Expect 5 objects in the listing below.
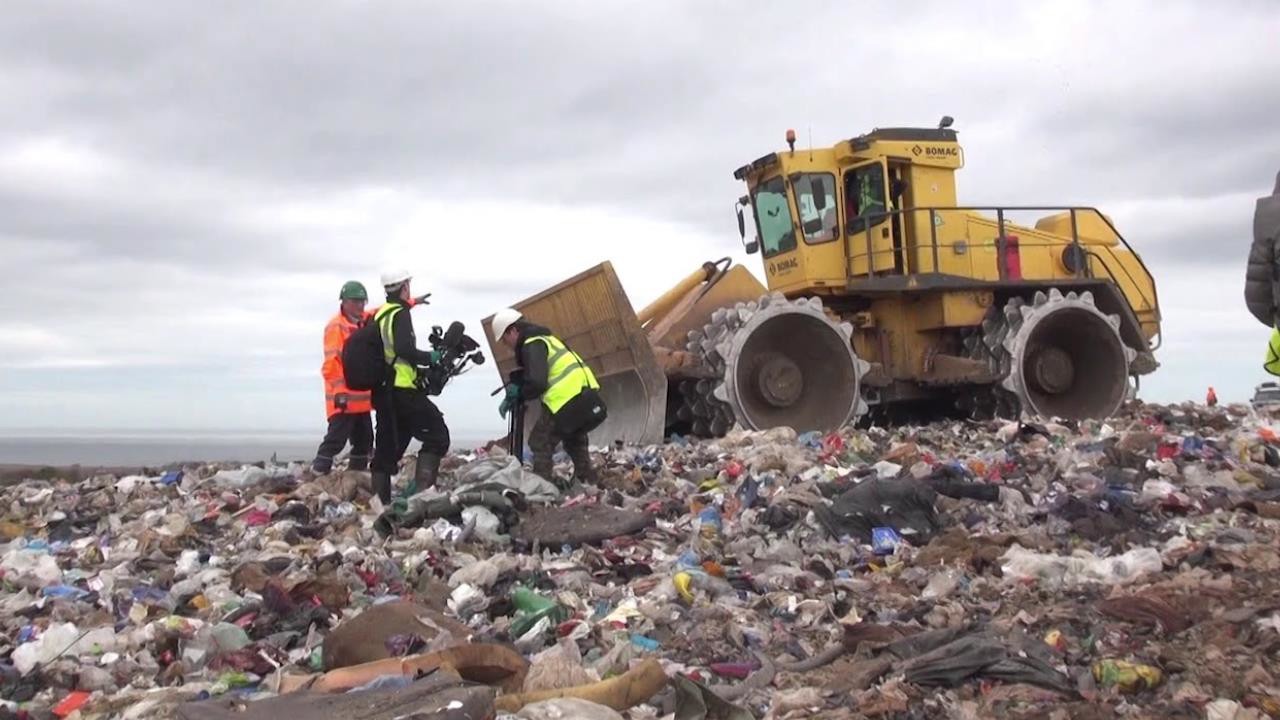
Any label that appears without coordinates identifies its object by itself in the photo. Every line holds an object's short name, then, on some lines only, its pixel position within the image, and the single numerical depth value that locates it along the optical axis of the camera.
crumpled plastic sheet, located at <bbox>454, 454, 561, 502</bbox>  6.89
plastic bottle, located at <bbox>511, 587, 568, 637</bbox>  4.69
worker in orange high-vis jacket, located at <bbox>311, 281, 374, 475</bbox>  8.05
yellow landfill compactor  10.18
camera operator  7.24
